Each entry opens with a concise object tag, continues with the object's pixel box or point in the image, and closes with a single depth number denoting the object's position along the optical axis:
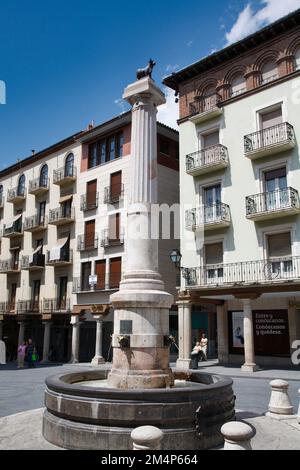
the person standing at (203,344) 20.38
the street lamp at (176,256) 19.61
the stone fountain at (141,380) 6.39
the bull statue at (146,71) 10.12
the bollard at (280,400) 8.73
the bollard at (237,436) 4.84
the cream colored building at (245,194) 19.75
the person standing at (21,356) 23.95
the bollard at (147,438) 4.74
